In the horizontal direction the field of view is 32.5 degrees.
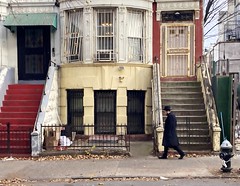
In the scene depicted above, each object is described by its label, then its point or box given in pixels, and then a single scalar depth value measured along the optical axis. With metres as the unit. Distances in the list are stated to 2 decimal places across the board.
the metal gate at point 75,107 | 15.41
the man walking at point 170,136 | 11.48
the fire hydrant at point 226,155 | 9.70
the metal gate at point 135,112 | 15.41
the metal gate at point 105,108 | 15.21
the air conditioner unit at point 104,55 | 15.17
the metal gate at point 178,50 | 15.93
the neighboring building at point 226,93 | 12.95
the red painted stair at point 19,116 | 12.62
